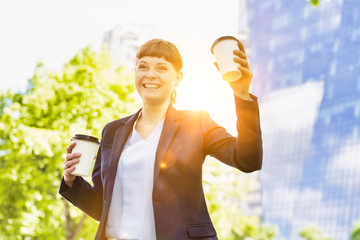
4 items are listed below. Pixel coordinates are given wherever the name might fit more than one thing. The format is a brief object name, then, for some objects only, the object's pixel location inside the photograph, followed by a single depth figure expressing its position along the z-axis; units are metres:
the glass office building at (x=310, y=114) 72.69
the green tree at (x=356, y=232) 52.69
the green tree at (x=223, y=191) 13.05
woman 1.96
